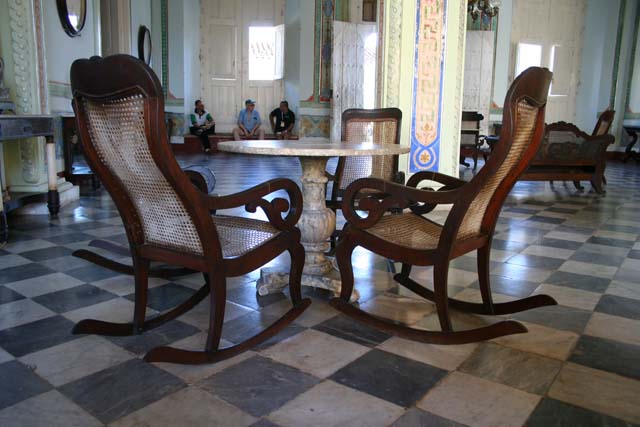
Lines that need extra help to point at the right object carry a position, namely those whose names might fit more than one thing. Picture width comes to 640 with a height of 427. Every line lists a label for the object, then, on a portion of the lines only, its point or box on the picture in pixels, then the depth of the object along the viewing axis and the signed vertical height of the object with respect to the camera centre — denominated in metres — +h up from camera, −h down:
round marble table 2.45 -0.51
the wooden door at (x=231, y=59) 11.68 +1.33
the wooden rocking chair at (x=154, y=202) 1.56 -0.28
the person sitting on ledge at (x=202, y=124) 10.94 -0.14
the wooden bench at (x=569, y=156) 6.10 -0.37
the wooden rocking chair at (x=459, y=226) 1.78 -0.41
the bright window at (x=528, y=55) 11.62 +1.53
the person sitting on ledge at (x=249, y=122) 11.12 -0.09
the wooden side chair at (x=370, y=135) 3.46 -0.10
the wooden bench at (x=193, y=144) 11.31 -0.58
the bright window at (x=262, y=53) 11.86 +1.48
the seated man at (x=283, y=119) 11.21 +0.00
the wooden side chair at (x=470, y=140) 8.80 -0.30
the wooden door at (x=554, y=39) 11.63 +1.91
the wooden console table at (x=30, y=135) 3.33 -0.21
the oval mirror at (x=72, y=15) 5.33 +1.05
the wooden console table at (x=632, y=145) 10.86 -0.39
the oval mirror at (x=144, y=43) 9.26 +1.32
